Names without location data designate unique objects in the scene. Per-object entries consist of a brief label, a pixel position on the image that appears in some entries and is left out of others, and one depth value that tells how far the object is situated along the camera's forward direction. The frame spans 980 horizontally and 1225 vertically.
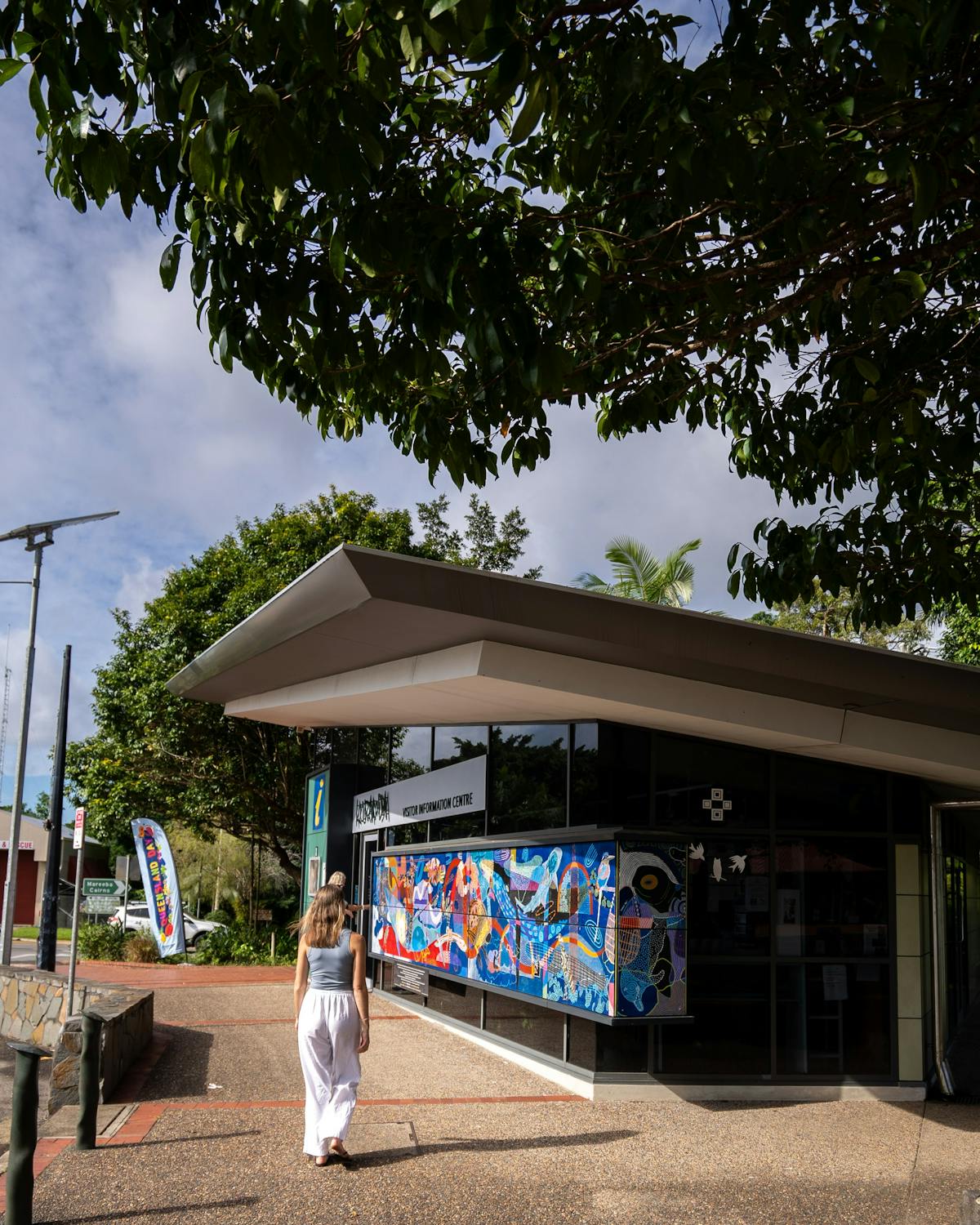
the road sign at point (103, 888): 17.52
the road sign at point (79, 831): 14.16
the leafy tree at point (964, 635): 20.42
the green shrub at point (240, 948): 25.91
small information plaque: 14.98
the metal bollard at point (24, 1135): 5.96
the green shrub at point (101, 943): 26.17
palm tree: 28.39
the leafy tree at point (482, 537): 32.44
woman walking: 7.38
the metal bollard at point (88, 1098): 7.61
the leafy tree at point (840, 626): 31.20
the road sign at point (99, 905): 21.52
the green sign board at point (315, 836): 20.58
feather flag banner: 23.44
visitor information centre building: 8.36
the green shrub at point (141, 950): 25.55
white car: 31.60
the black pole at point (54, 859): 19.41
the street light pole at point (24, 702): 18.55
